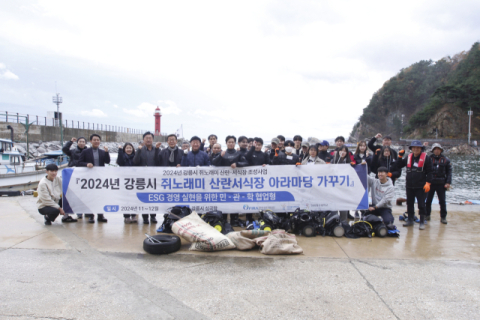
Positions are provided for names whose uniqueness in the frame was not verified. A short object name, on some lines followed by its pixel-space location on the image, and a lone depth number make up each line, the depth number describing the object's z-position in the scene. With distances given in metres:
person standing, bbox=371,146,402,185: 6.54
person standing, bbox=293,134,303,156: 7.43
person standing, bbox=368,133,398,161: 6.66
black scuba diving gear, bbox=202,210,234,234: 5.15
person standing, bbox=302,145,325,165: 6.22
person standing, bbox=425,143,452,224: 6.39
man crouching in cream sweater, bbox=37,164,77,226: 5.72
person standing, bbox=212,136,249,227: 5.84
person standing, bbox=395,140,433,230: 5.90
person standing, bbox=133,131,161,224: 6.22
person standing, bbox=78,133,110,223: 6.30
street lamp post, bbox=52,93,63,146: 49.81
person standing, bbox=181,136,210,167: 6.18
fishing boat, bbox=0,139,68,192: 17.06
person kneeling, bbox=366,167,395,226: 5.57
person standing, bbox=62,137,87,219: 6.69
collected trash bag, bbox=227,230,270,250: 4.39
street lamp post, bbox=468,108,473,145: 68.60
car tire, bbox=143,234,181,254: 4.25
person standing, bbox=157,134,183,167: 6.33
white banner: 5.86
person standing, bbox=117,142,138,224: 6.39
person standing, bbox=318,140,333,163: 6.93
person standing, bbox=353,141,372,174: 6.73
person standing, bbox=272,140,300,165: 6.21
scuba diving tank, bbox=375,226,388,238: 5.17
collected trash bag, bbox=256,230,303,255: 4.22
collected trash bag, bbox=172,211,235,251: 4.34
